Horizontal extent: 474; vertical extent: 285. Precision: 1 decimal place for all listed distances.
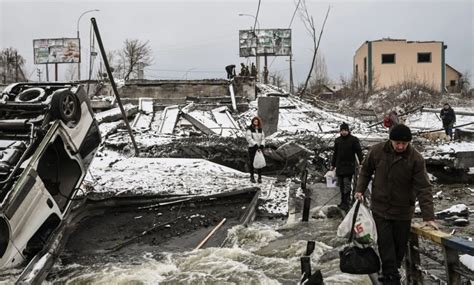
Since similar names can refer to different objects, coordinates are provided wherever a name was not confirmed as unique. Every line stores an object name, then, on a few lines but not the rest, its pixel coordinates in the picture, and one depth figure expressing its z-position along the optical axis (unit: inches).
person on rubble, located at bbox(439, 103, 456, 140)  779.4
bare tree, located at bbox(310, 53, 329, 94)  2234.7
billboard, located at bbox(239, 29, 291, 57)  1916.8
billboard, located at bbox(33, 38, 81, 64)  1996.8
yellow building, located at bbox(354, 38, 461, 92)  2370.8
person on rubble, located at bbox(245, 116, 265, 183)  452.4
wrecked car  245.0
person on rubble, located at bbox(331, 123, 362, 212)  347.3
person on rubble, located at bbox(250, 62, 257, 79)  1166.1
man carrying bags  180.4
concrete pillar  698.1
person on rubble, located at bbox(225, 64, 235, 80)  1124.0
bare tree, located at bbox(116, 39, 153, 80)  2400.6
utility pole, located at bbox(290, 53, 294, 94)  1595.7
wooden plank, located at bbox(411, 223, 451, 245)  158.7
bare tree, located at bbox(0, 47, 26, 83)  1998.0
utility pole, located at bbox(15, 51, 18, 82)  1853.6
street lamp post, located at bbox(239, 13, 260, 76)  1813.5
